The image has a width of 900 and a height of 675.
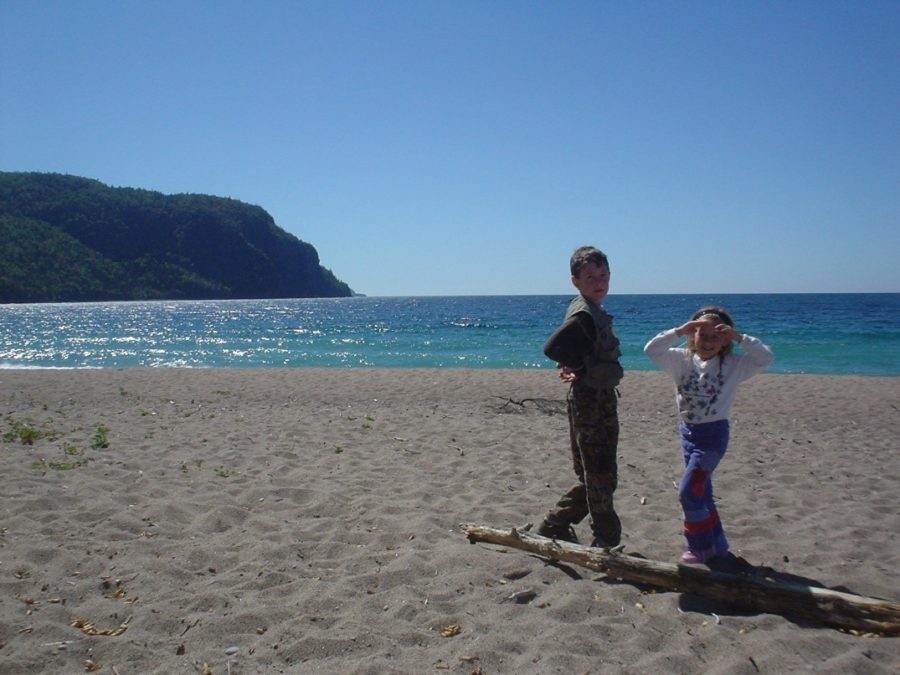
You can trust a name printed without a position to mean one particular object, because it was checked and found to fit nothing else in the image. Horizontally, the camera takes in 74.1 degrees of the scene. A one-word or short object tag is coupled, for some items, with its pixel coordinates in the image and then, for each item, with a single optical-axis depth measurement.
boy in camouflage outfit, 3.46
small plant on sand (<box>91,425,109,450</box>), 6.94
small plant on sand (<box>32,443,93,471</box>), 5.88
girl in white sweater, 3.54
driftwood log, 2.95
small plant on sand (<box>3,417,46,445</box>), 7.14
